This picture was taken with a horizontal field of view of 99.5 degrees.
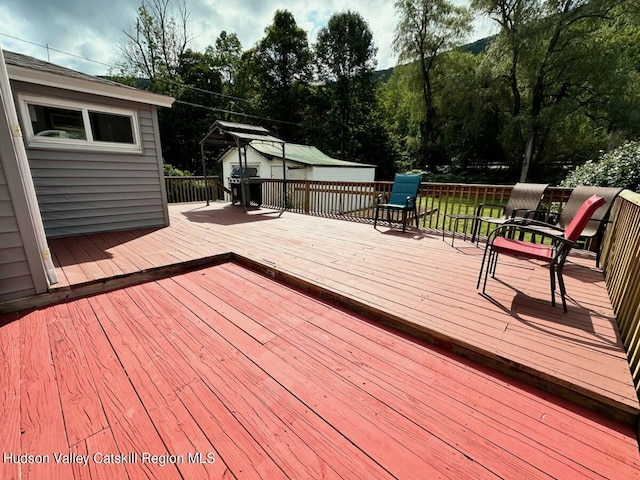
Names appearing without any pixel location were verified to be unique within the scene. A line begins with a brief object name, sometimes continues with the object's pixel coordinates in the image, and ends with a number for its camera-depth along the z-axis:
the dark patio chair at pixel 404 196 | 4.63
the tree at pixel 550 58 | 11.15
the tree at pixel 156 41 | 17.02
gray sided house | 3.56
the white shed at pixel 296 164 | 11.84
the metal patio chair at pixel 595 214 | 2.78
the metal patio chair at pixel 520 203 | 3.51
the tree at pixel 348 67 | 20.34
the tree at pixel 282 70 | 20.31
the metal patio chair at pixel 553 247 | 1.96
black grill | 7.22
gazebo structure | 6.61
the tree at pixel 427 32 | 15.20
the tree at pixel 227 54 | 21.28
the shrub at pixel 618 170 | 3.98
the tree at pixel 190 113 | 18.23
